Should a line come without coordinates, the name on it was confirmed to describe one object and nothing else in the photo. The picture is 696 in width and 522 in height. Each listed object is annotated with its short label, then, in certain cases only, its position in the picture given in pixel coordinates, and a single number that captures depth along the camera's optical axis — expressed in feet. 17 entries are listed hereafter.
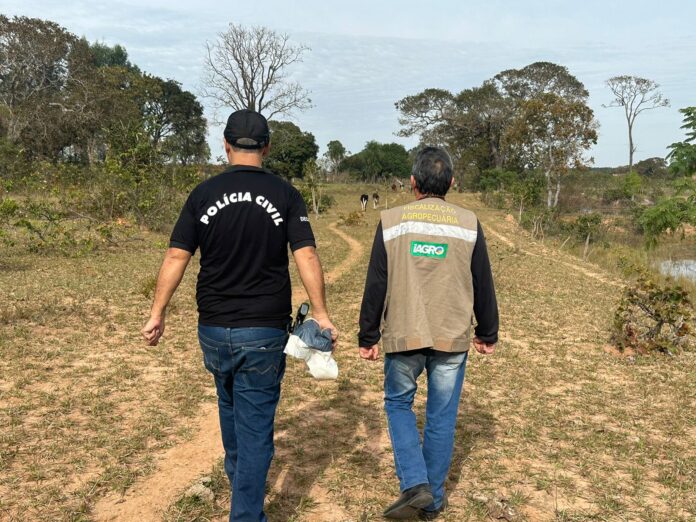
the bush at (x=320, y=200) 87.76
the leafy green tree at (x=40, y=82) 95.20
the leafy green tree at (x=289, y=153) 132.77
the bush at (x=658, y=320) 20.72
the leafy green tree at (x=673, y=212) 38.34
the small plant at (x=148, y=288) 26.30
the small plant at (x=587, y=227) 70.90
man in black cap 7.91
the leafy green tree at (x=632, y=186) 93.91
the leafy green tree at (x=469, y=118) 144.25
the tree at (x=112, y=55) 200.48
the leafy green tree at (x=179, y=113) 148.51
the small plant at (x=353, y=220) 72.02
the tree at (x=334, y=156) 205.36
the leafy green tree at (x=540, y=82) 142.10
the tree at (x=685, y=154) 35.86
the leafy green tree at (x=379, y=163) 185.06
